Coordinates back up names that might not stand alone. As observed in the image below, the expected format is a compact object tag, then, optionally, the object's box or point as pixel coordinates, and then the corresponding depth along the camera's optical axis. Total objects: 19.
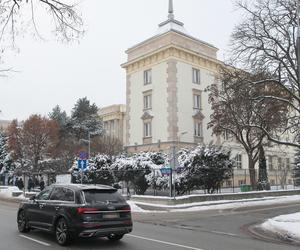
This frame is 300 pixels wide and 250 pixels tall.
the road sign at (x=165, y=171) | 28.95
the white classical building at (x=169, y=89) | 52.47
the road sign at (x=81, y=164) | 27.16
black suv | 11.73
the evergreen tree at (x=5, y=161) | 65.44
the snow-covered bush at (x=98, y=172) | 35.75
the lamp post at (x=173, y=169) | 27.59
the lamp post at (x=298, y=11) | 21.86
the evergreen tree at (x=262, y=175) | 39.66
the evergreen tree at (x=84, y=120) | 81.56
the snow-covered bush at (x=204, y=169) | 30.86
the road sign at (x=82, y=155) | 27.19
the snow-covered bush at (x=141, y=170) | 31.30
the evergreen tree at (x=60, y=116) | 81.01
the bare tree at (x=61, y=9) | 12.08
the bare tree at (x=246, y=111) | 29.98
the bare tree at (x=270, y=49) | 28.52
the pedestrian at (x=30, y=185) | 43.28
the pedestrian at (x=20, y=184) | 47.83
